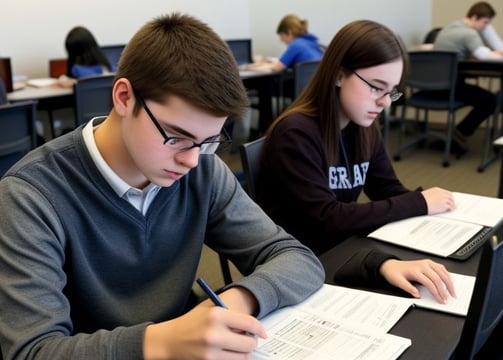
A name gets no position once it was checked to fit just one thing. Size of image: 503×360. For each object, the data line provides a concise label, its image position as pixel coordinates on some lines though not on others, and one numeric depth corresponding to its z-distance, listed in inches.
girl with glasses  57.1
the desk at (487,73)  169.2
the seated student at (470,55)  180.1
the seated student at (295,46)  186.9
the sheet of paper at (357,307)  36.9
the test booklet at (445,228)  50.0
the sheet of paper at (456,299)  38.6
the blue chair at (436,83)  164.9
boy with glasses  30.1
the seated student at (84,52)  161.9
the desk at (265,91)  191.3
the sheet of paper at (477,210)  56.3
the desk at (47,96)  136.7
